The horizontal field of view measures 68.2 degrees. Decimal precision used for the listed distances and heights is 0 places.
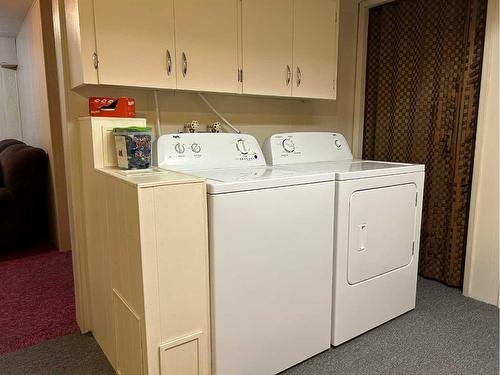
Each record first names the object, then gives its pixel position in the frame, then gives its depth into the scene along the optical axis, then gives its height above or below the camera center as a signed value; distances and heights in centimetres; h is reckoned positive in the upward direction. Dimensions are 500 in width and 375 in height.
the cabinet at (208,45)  163 +43
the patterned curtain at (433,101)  229 +18
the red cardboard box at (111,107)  172 +10
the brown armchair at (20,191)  315 -54
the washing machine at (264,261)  145 -56
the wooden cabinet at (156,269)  126 -51
